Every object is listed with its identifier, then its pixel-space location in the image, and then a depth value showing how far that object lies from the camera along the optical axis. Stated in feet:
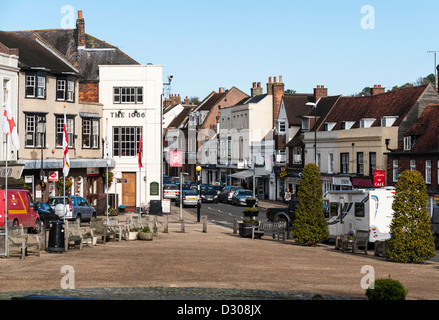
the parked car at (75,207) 129.08
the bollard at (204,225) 116.32
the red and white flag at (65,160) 101.91
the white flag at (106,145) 137.61
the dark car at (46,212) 119.34
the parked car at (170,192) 217.77
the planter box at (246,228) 110.42
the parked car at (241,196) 213.05
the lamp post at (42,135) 144.90
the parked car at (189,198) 199.00
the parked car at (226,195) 224.74
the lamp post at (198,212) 141.59
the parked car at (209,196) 229.66
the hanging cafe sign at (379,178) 173.78
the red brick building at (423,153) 159.74
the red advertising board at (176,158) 149.91
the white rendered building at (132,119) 176.04
